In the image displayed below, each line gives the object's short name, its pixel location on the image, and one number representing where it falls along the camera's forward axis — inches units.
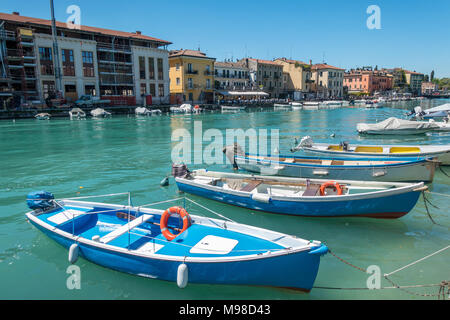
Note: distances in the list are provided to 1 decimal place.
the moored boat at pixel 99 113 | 1940.2
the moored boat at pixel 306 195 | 358.0
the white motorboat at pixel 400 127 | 1077.1
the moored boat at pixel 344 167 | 494.3
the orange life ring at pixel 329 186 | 399.1
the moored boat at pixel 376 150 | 590.2
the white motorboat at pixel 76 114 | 1891.0
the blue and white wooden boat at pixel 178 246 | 235.5
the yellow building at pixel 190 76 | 2684.5
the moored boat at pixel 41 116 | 1788.9
